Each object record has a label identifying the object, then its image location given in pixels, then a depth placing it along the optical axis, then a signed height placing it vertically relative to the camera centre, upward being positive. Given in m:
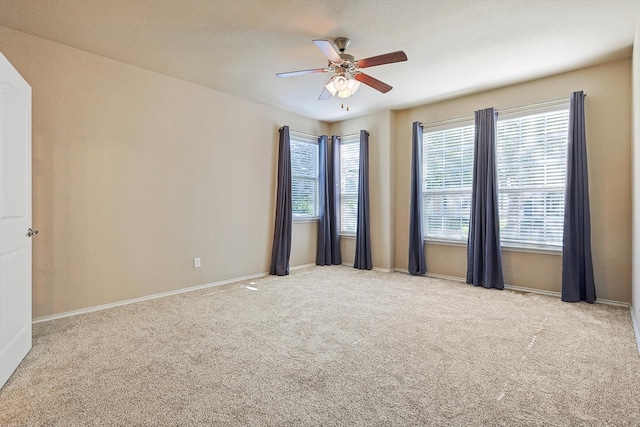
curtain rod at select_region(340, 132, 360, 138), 5.83 +1.35
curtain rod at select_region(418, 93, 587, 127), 3.93 +1.31
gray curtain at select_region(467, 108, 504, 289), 4.30 -0.01
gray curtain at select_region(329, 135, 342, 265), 5.96 +0.26
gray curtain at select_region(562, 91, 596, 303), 3.66 -0.09
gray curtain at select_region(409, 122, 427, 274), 5.10 +0.03
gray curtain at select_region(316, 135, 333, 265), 5.86 +0.08
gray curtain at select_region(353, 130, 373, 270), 5.56 -0.06
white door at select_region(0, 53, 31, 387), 2.08 -0.05
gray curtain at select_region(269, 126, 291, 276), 5.14 -0.02
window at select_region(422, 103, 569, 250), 3.97 +0.47
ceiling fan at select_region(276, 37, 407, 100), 2.81 +1.28
